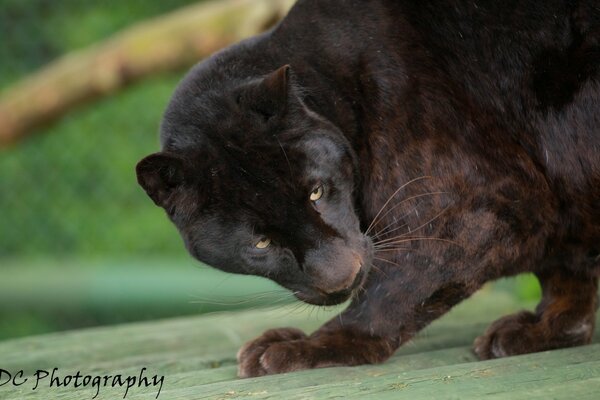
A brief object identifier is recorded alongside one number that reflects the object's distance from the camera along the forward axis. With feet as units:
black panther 13.25
